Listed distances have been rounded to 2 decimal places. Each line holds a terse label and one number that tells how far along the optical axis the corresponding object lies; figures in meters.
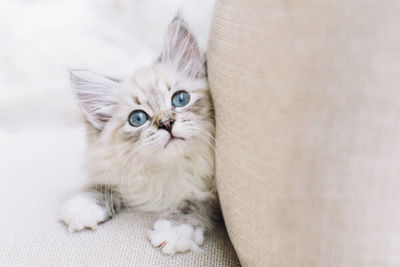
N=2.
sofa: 0.35
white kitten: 0.45
